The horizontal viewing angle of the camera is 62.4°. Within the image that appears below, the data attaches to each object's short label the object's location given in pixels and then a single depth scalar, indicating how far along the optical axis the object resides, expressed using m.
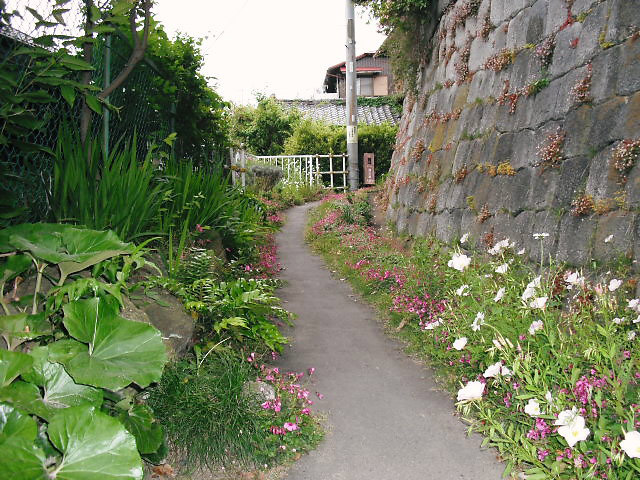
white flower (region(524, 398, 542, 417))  2.40
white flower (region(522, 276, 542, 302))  3.00
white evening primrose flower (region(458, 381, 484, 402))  2.49
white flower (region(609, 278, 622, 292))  2.86
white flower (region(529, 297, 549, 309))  2.72
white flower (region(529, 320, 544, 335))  2.71
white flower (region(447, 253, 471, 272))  3.66
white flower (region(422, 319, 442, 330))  3.68
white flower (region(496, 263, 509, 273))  3.53
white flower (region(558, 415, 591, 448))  2.12
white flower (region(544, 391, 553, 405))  2.38
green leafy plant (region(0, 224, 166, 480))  1.57
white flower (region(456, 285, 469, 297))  3.64
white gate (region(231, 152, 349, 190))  17.65
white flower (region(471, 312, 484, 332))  3.09
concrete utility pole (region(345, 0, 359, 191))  14.20
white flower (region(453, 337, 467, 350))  2.99
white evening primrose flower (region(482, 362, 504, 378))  2.61
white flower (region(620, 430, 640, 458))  1.90
